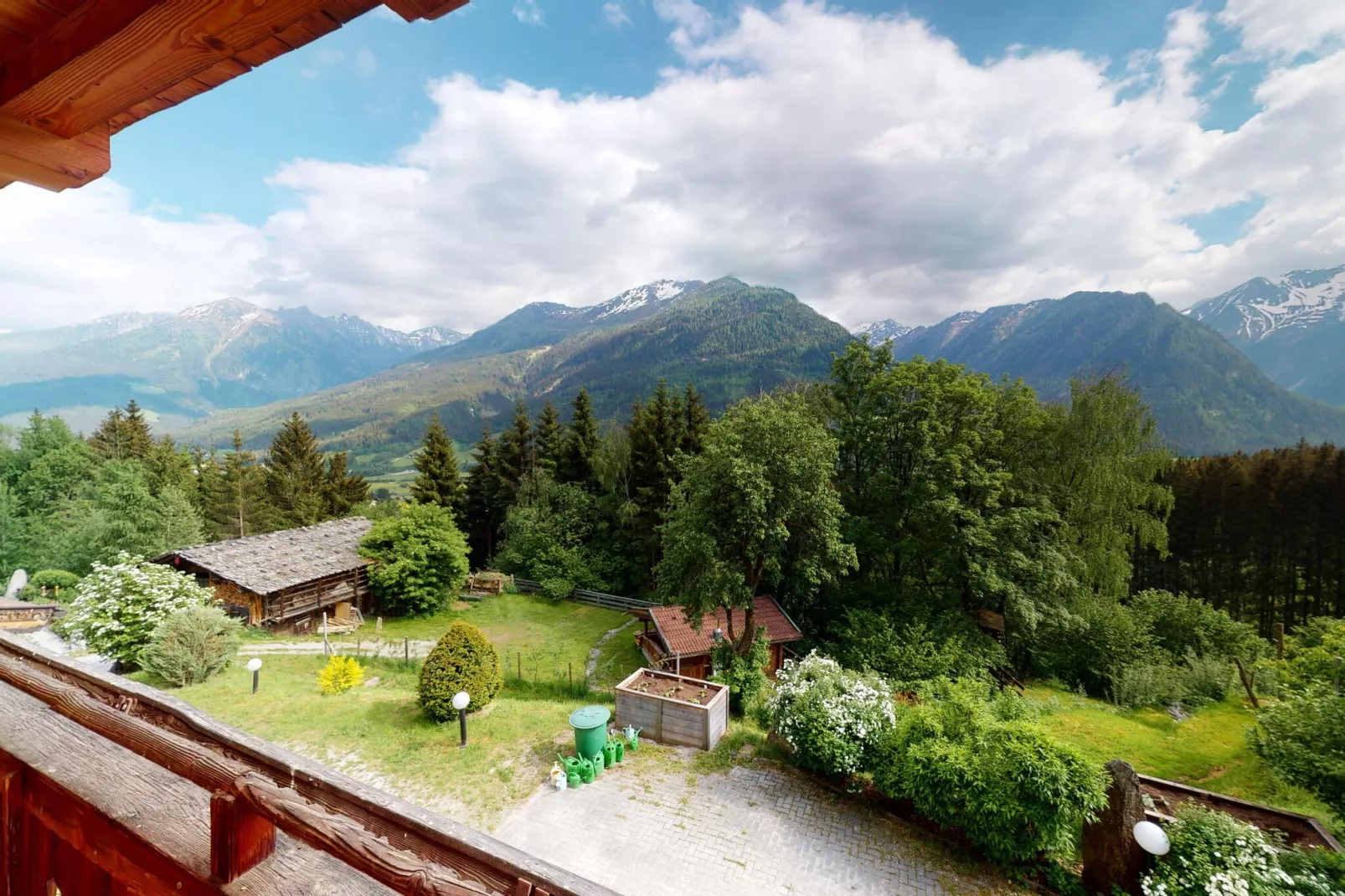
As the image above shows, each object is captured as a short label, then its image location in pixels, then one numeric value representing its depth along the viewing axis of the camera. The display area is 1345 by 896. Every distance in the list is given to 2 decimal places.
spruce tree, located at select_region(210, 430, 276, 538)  37.56
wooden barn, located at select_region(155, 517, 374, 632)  20.91
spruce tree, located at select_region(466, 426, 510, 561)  34.69
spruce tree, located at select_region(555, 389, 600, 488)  32.84
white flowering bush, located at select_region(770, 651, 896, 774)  9.66
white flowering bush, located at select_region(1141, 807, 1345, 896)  6.22
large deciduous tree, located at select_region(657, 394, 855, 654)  14.16
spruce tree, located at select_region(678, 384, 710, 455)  29.08
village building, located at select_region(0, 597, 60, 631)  17.73
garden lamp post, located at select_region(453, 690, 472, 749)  10.25
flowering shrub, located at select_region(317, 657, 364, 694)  13.58
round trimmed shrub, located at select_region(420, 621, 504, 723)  11.63
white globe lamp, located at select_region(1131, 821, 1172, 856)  6.61
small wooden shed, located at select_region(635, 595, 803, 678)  18.08
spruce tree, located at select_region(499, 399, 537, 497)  34.41
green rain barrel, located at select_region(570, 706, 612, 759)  10.27
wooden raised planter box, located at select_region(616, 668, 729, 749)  11.40
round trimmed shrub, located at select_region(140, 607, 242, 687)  12.80
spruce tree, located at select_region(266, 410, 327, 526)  38.88
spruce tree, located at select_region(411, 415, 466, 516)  33.25
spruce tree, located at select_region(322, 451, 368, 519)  38.56
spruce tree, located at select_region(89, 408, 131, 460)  37.75
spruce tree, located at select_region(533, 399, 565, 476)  33.84
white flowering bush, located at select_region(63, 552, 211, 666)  13.30
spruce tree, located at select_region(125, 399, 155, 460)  38.38
